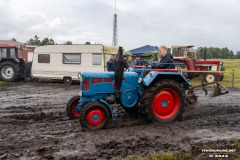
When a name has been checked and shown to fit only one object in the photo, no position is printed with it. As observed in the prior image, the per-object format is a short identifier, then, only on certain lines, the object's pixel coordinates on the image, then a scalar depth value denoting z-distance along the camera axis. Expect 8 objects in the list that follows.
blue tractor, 5.68
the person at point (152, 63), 6.52
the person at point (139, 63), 8.02
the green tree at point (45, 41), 59.77
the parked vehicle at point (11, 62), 16.25
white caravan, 15.05
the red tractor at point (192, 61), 17.70
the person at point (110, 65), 11.20
